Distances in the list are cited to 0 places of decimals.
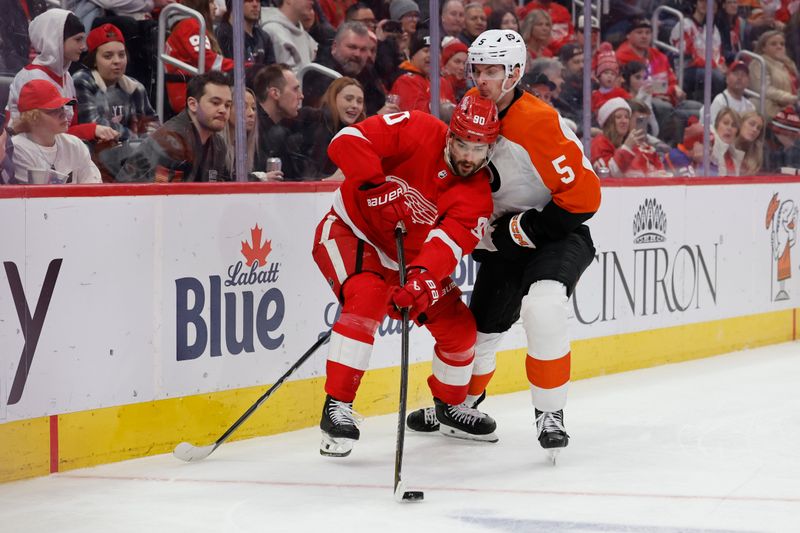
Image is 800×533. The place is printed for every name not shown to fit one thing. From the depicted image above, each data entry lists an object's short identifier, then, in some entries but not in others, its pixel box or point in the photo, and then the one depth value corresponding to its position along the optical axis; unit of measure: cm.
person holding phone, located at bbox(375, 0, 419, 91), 1041
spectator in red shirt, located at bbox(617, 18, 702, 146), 1369
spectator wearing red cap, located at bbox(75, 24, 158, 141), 813
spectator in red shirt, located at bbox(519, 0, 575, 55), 1247
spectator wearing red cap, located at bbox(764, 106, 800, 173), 1490
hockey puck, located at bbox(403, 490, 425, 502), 691
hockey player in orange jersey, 801
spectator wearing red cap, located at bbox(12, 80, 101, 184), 762
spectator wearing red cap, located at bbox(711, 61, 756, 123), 1456
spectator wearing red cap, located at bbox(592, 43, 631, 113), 1289
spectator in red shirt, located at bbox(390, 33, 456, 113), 1062
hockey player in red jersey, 773
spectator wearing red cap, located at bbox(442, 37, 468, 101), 1097
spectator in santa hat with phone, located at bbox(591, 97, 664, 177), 1270
